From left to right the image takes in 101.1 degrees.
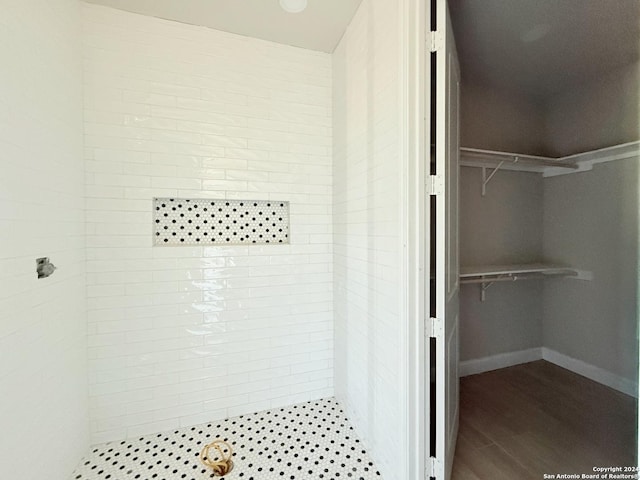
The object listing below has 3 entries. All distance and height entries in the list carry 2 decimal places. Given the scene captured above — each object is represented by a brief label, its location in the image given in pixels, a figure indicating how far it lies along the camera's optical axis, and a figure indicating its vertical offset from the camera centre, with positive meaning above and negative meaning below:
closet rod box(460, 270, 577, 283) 2.12 -0.37
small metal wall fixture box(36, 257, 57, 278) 1.19 -0.14
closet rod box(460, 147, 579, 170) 2.03 +0.62
